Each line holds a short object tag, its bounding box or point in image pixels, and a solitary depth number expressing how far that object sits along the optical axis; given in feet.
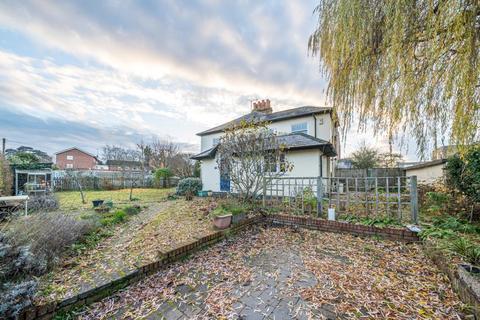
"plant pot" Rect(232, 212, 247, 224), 17.99
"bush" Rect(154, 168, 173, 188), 58.13
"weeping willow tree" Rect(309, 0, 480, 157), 6.16
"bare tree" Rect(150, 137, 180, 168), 83.35
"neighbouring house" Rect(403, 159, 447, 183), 33.54
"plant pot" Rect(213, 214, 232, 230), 16.39
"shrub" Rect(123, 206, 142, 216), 22.86
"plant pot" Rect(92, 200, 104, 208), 25.96
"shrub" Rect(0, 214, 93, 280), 8.06
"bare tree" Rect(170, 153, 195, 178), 62.95
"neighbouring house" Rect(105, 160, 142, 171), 101.98
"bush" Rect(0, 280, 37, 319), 6.22
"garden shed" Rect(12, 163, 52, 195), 35.14
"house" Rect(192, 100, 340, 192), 32.22
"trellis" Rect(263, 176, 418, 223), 16.90
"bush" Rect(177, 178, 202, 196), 41.25
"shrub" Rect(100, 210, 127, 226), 17.77
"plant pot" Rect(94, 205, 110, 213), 22.06
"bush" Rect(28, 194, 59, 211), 20.36
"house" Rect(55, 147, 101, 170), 113.50
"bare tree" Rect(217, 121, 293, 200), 20.99
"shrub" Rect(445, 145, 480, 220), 15.15
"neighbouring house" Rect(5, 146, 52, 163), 65.95
